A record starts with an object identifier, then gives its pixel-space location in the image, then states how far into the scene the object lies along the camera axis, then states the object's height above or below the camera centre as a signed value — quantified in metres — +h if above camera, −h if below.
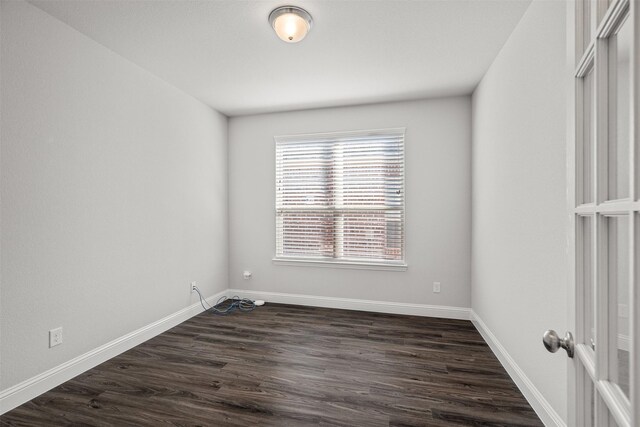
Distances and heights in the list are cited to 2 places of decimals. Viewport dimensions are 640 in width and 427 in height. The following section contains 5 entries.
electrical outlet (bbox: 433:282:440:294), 3.48 -0.83
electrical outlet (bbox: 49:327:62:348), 2.08 -0.83
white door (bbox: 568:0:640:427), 0.51 +0.01
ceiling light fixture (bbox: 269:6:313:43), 1.98 +1.24
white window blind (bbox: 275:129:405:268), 3.62 +0.19
